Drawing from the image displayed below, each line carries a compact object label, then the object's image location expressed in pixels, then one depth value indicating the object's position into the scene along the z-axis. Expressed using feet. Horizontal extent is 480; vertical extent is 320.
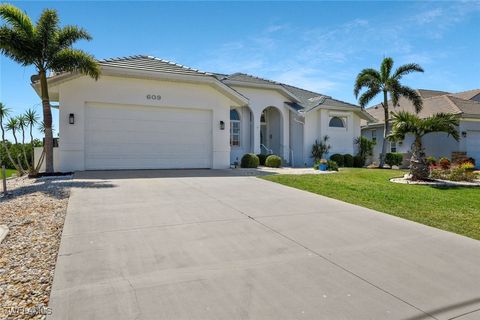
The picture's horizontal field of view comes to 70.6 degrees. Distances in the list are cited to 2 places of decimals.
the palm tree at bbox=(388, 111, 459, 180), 44.01
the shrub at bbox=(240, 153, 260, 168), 59.52
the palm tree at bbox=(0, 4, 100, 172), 38.32
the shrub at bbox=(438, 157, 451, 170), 48.47
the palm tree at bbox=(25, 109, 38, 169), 53.88
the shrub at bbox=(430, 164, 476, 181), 45.16
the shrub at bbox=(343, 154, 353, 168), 74.22
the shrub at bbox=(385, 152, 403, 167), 74.74
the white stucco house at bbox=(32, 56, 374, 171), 44.27
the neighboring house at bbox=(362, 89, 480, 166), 77.56
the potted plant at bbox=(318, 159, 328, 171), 54.39
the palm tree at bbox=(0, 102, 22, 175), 51.17
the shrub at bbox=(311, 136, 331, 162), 73.20
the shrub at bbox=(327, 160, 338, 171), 54.85
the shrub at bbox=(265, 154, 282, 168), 63.21
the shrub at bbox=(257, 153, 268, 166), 67.87
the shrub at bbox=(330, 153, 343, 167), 72.95
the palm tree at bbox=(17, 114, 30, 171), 53.47
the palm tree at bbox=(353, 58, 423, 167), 73.10
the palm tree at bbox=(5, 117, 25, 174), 52.49
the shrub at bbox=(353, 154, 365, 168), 75.31
